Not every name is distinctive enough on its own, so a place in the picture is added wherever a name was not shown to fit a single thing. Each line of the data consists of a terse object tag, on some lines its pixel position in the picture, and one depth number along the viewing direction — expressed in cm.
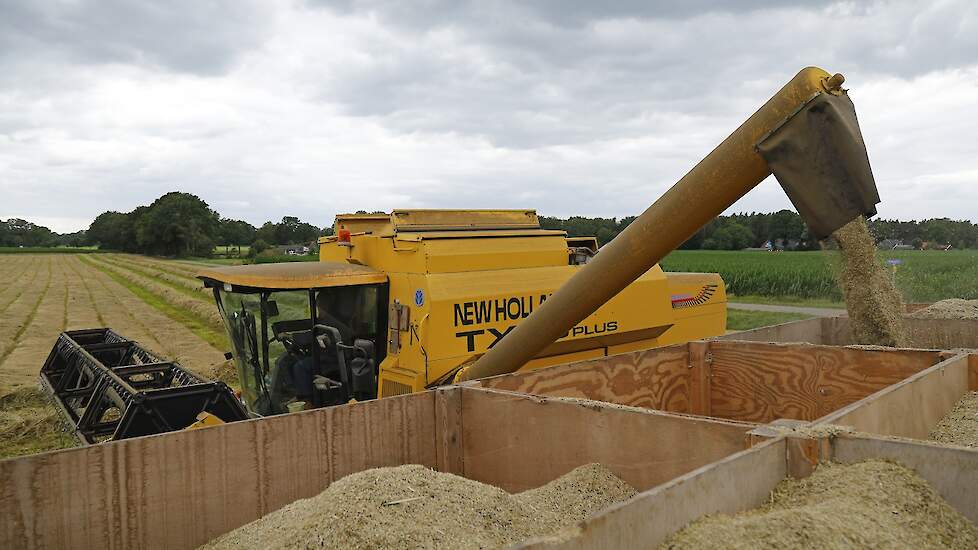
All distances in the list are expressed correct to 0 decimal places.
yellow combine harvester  479
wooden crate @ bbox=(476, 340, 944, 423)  399
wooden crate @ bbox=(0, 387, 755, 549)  223
